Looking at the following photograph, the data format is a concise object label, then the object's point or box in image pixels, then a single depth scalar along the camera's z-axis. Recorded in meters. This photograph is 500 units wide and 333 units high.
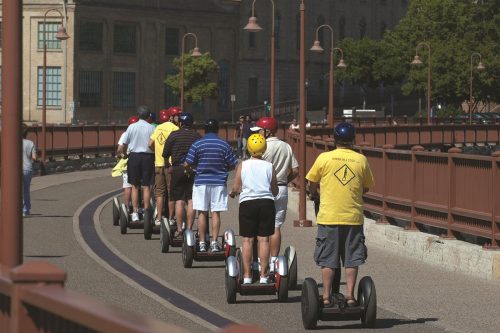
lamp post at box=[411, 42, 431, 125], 85.34
